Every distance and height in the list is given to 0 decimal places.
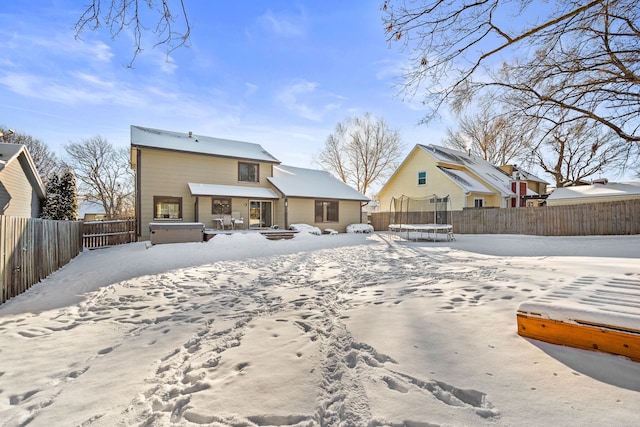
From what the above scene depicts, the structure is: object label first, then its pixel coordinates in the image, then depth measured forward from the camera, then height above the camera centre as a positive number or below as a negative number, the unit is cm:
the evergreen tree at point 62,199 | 1605 +100
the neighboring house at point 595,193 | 1436 +103
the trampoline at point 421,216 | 1640 -7
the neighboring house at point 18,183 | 1132 +158
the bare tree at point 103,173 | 2711 +417
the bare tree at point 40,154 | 2508 +560
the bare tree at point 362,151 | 3069 +676
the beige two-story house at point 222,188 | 1441 +156
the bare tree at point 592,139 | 788 +217
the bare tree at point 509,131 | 765 +223
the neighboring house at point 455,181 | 2019 +248
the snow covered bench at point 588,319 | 215 -83
